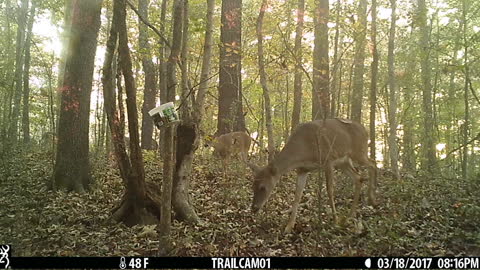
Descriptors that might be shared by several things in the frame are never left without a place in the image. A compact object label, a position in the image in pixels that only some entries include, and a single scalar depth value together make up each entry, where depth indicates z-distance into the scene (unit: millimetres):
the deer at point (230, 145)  11888
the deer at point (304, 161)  6960
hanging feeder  5160
